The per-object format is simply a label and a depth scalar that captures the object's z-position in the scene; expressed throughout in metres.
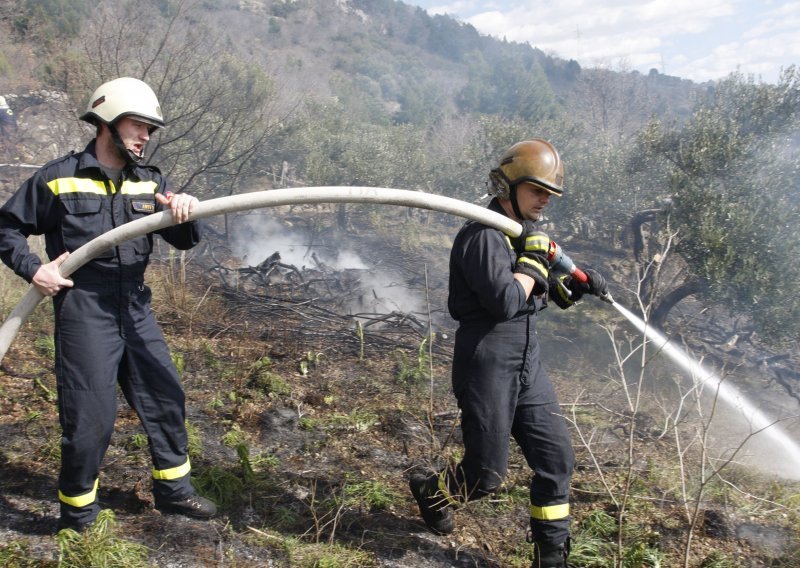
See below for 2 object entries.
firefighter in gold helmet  2.42
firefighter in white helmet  2.40
